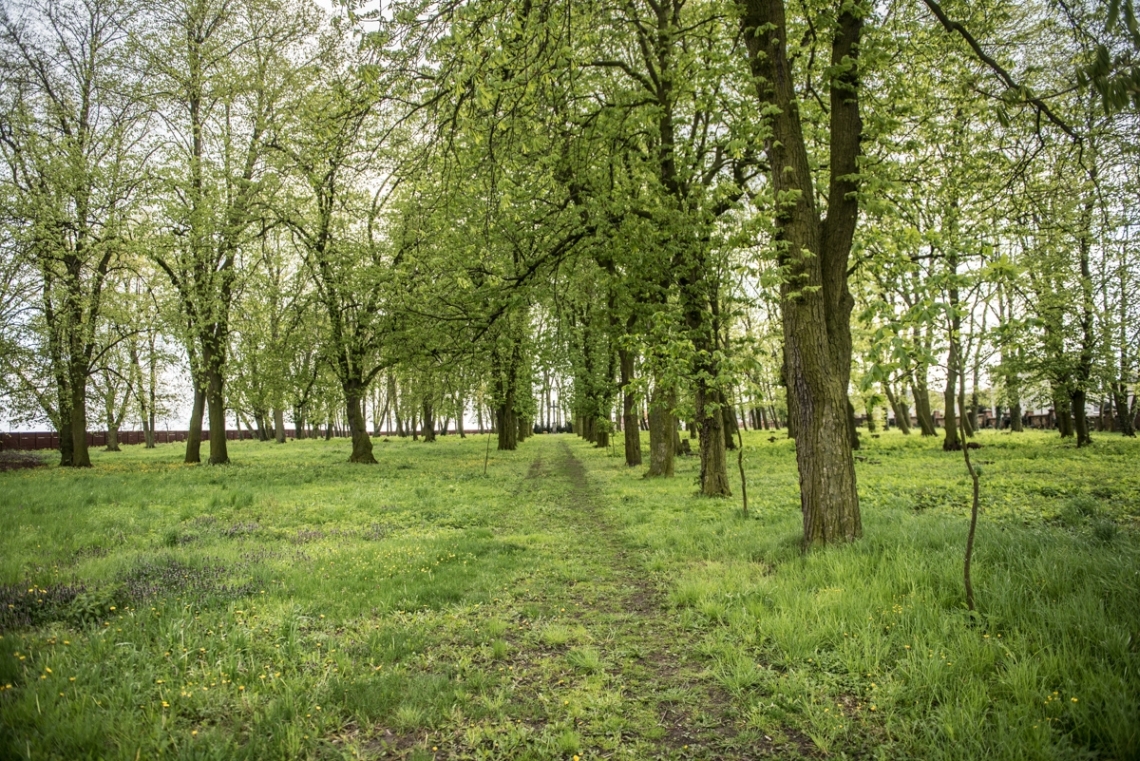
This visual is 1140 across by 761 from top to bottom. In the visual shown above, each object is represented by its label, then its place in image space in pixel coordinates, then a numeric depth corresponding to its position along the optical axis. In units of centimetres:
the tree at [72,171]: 2064
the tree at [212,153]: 2067
